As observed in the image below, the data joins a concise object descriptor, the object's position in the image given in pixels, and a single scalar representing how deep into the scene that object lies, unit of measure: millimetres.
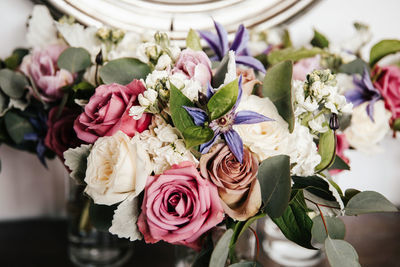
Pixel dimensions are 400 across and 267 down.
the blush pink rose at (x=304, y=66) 616
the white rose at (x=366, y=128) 652
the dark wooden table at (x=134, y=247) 712
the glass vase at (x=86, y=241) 698
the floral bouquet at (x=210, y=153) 401
